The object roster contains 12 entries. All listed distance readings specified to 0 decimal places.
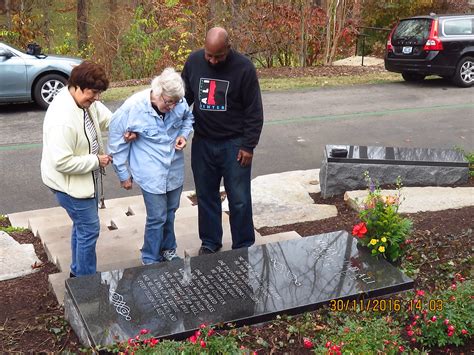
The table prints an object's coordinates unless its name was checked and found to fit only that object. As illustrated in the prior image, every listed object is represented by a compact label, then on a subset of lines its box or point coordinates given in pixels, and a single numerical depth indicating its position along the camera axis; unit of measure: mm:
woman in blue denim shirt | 4602
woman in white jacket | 4223
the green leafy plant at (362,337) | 3498
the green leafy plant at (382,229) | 4535
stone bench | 6965
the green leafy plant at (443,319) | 3762
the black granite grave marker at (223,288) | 3824
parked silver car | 11789
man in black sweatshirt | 4812
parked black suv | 14305
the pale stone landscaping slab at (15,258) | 5098
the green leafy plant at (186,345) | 3424
